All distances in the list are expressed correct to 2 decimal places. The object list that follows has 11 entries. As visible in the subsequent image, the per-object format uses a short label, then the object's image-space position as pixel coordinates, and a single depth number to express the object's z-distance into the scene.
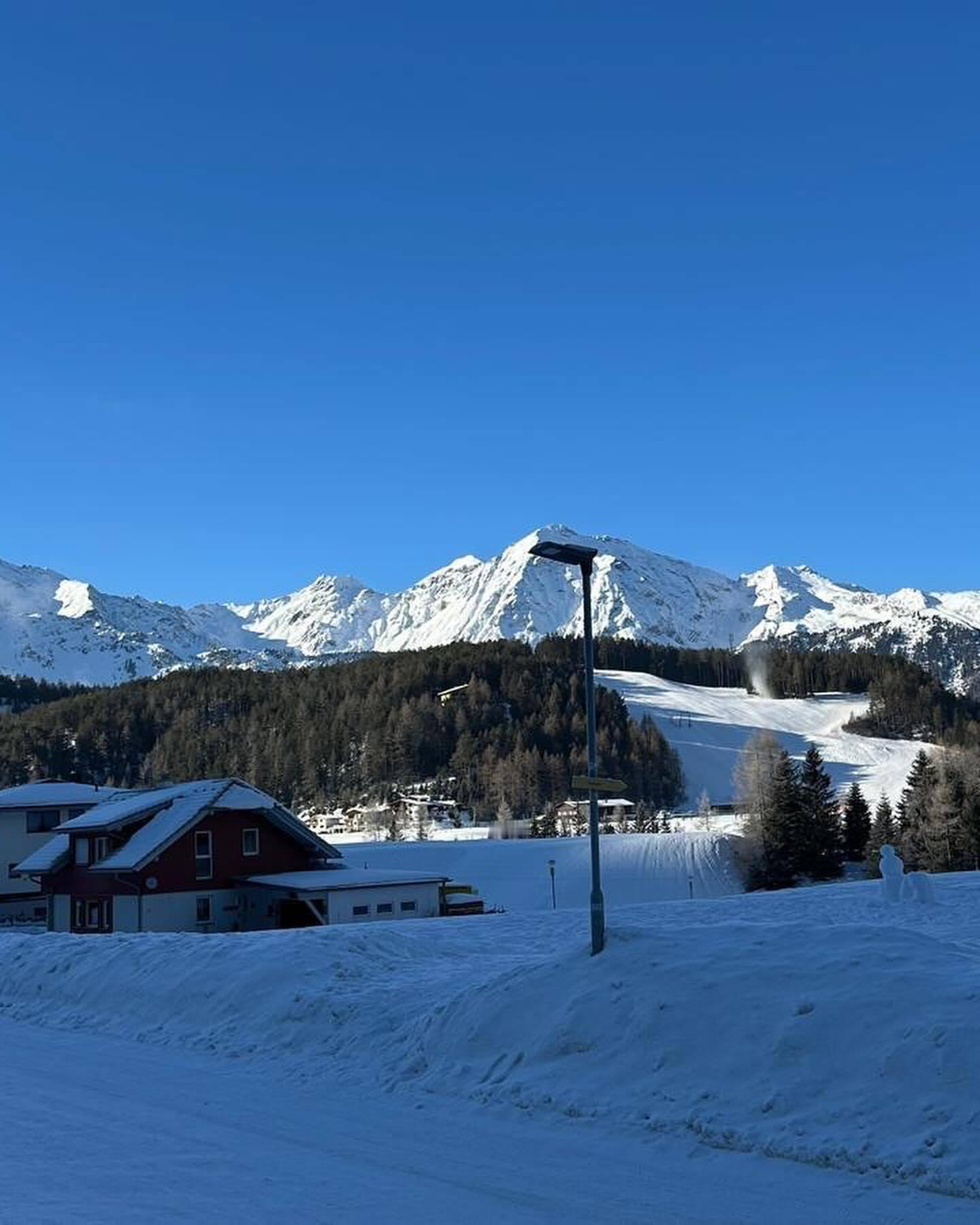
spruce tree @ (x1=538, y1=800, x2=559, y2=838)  138.81
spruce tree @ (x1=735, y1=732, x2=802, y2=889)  76.19
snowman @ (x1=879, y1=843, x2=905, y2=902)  29.34
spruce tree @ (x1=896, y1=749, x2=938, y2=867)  73.62
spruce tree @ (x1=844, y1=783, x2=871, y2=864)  82.94
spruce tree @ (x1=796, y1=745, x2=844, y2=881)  76.12
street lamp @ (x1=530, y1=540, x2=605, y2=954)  15.74
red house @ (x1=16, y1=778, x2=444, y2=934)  48.59
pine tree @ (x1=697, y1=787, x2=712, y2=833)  141.77
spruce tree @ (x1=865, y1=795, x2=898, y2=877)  72.12
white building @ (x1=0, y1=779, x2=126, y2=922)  62.50
